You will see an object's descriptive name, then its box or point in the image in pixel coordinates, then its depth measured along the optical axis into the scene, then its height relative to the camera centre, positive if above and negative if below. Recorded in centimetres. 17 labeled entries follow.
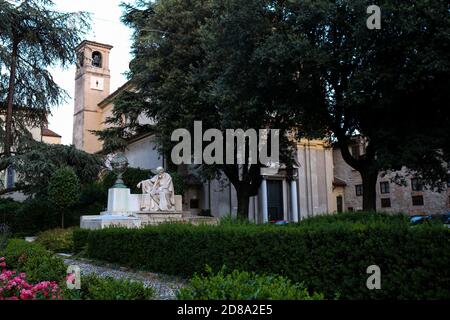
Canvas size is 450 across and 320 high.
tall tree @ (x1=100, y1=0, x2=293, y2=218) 1614 +614
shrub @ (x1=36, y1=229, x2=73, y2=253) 1555 -157
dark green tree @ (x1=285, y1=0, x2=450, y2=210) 1269 +415
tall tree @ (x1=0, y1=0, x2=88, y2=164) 2122 +744
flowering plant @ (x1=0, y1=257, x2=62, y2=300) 452 -106
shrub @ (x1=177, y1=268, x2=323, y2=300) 345 -79
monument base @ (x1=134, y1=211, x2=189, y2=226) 1838 -73
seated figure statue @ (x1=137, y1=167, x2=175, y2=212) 1930 +33
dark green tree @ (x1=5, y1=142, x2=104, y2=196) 1933 +179
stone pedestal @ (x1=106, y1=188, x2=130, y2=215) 1848 -8
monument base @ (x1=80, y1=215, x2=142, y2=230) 1670 -86
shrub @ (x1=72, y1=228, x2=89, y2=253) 1442 -140
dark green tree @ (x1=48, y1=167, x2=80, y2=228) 1927 +64
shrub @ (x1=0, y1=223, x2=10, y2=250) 1118 -111
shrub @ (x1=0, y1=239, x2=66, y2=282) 689 -119
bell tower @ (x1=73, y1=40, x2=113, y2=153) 4806 +1290
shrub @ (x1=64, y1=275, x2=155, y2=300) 435 -100
